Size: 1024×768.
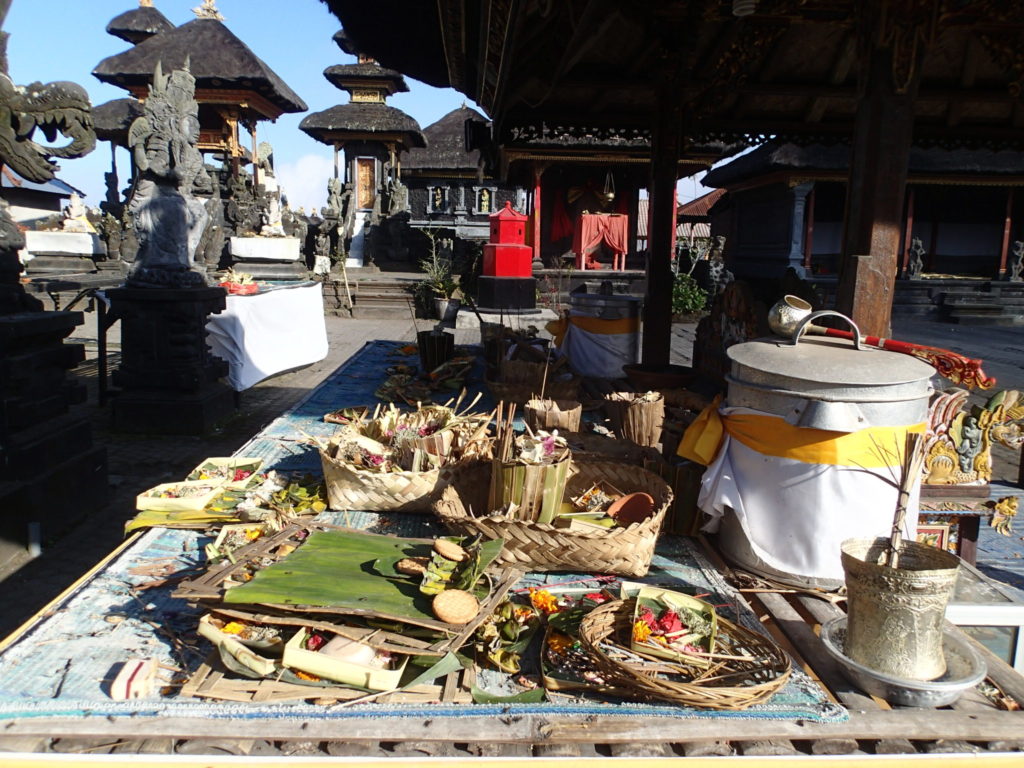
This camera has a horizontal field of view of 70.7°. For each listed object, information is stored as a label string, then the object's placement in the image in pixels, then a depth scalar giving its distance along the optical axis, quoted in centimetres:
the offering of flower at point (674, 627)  209
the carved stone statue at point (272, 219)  1684
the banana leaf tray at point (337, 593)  208
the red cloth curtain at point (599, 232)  1884
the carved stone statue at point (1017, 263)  1929
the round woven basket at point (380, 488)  315
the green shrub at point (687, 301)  1655
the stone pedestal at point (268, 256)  1532
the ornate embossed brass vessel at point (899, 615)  193
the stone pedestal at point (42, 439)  461
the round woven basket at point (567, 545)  258
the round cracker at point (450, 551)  244
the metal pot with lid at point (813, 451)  250
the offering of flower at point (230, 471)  348
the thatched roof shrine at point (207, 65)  2255
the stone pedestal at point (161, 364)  728
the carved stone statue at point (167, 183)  716
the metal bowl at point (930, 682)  194
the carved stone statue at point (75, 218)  1917
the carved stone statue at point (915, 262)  1920
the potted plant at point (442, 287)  1594
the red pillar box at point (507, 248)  1436
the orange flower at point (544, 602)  238
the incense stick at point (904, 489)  206
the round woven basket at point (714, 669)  190
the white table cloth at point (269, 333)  870
